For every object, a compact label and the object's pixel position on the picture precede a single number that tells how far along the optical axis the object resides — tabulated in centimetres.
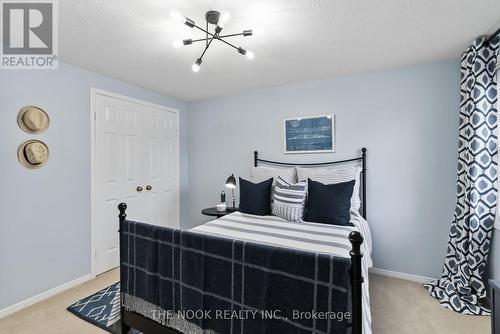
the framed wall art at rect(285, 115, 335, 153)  300
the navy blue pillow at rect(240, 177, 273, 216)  269
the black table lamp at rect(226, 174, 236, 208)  322
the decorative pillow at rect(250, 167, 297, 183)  286
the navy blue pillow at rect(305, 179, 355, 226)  228
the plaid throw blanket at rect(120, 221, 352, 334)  104
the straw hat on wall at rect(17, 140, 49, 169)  217
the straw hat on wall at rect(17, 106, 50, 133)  217
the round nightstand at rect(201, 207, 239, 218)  314
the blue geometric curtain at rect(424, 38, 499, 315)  204
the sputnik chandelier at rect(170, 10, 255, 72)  147
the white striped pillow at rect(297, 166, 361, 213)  260
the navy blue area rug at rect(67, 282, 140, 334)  192
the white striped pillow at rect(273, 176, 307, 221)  244
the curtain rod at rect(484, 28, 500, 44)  195
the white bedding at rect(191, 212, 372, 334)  175
